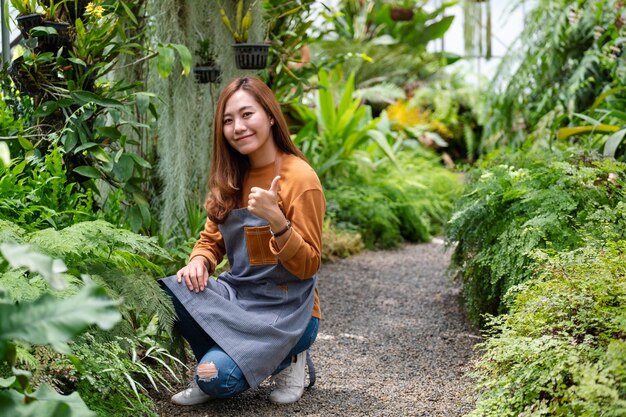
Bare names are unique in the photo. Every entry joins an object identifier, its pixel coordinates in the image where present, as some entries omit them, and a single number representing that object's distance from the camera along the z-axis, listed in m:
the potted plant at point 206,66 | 4.10
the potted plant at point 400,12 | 11.21
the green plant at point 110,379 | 2.26
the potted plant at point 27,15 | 3.21
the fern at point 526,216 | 2.99
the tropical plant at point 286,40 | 4.66
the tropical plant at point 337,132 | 6.55
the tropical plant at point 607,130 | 4.16
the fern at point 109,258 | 2.31
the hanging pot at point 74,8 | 3.36
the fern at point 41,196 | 2.77
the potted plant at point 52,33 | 3.17
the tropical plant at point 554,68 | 6.30
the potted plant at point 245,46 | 4.00
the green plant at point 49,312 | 1.34
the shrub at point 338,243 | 5.59
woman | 2.52
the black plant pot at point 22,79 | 3.20
